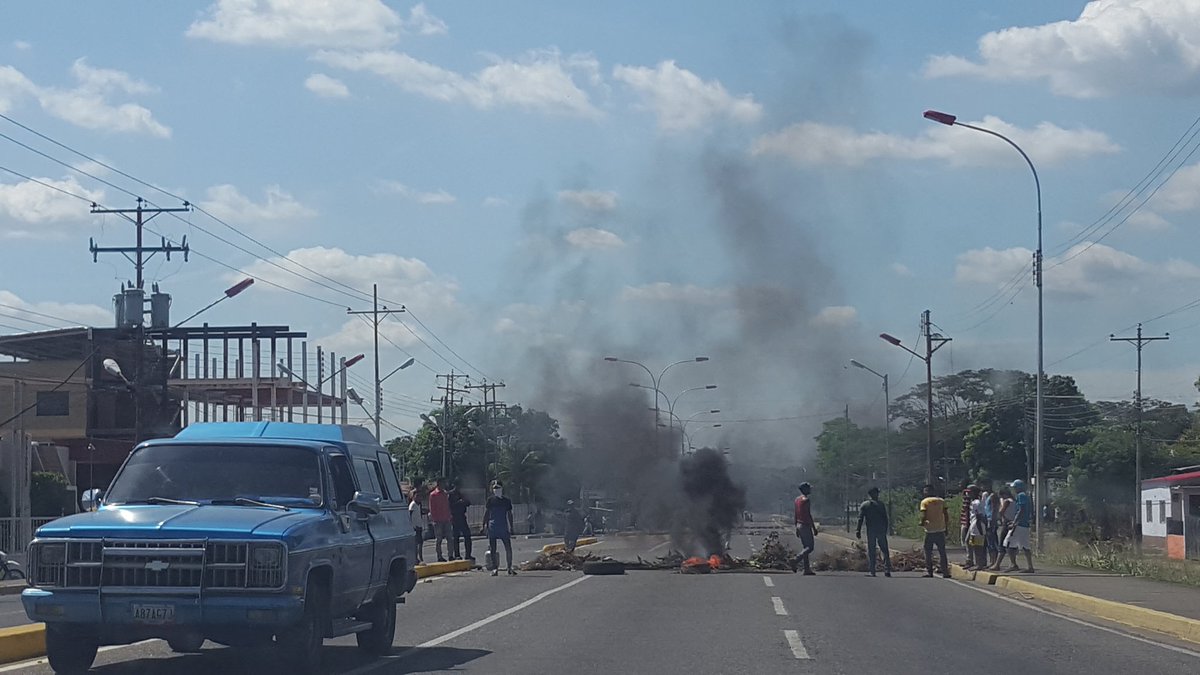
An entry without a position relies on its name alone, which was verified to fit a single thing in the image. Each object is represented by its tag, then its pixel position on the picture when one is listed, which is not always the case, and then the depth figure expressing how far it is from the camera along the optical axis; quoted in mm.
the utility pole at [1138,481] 57791
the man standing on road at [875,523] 26297
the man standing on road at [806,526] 27078
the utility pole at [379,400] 57156
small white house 42288
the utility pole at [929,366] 49625
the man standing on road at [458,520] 29406
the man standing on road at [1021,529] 25234
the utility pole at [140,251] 45088
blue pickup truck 10242
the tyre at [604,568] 27734
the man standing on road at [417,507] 29408
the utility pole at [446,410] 77750
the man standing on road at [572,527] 33375
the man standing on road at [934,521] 26109
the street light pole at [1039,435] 32375
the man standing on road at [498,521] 26938
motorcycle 27392
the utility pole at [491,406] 88319
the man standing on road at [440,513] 29250
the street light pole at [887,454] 62812
